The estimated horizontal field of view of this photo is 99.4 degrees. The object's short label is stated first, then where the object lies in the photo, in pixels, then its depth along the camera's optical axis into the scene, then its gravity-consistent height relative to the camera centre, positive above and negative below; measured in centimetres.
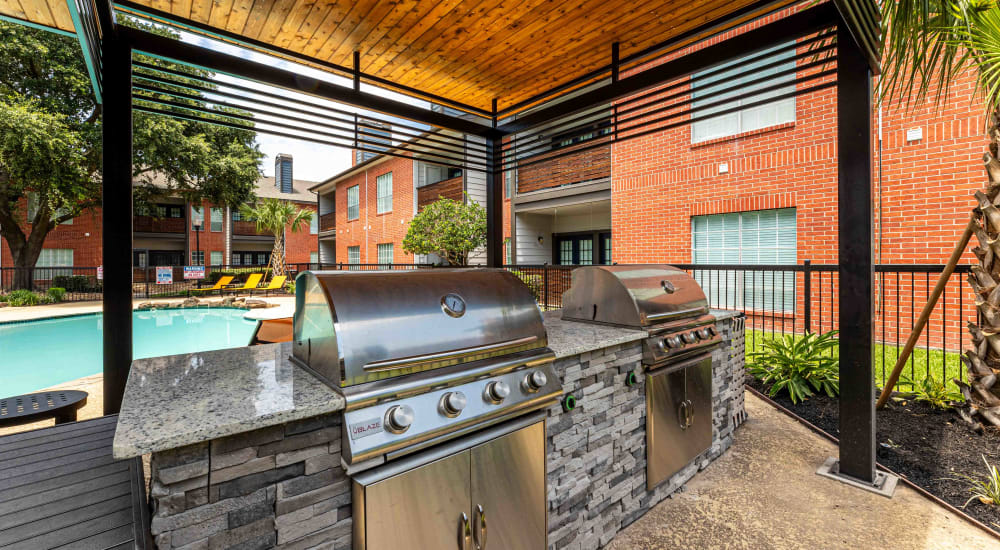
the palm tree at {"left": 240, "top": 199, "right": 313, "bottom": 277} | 1914 +265
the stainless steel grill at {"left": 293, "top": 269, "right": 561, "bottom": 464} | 145 -30
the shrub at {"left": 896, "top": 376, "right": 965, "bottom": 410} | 368 -111
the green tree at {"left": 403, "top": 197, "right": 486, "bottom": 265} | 981 +104
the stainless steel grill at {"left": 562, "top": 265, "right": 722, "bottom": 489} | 264 -44
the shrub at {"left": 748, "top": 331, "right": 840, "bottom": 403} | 430 -101
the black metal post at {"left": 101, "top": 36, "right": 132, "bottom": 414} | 238 +36
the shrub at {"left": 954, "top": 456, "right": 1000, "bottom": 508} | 249 -133
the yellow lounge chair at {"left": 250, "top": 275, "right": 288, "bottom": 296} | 1641 -30
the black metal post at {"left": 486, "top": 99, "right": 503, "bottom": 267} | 447 +77
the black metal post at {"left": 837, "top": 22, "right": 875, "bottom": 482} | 256 +14
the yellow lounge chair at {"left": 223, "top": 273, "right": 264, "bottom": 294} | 1628 -23
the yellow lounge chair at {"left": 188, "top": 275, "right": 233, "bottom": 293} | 1639 -22
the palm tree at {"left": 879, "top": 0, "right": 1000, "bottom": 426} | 275 +114
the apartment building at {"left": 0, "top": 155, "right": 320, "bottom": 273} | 2059 +221
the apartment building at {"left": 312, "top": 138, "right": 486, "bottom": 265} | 1444 +292
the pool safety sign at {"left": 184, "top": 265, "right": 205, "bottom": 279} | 1558 +17
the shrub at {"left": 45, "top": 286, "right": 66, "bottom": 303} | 1387 -50
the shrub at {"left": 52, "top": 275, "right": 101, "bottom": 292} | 1634 -21
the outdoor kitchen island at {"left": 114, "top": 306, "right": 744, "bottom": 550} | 116 -56
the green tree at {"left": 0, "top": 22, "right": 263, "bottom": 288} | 1228 +429
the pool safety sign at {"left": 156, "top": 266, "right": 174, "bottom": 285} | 1475 +6
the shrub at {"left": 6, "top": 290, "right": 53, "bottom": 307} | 1278 -63
